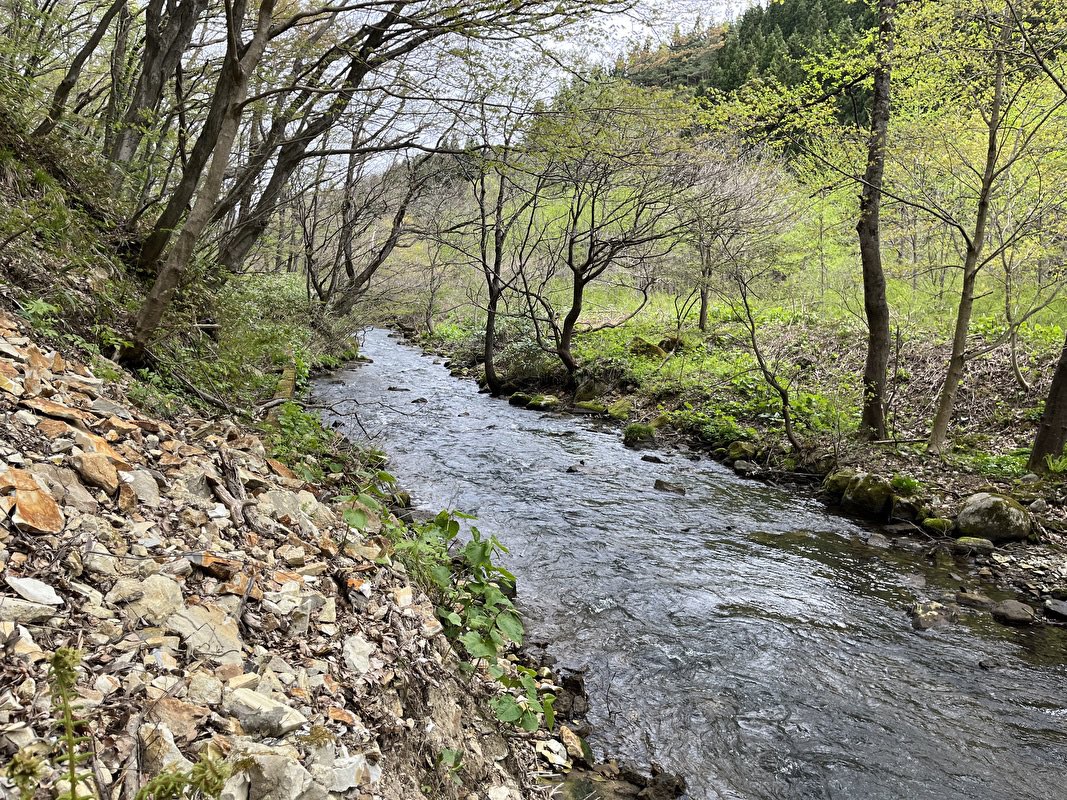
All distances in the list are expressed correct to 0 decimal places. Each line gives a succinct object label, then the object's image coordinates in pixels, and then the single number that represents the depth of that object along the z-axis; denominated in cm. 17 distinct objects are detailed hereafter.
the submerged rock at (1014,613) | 553
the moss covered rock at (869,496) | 811
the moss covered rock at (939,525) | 733
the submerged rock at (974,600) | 586
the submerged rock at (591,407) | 1425
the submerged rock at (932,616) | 545
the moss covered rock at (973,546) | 690
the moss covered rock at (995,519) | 700
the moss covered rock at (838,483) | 879
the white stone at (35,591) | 186
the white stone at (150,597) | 212
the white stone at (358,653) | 262
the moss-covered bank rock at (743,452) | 1047
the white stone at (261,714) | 195
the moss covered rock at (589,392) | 1515
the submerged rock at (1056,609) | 564
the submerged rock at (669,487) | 891
